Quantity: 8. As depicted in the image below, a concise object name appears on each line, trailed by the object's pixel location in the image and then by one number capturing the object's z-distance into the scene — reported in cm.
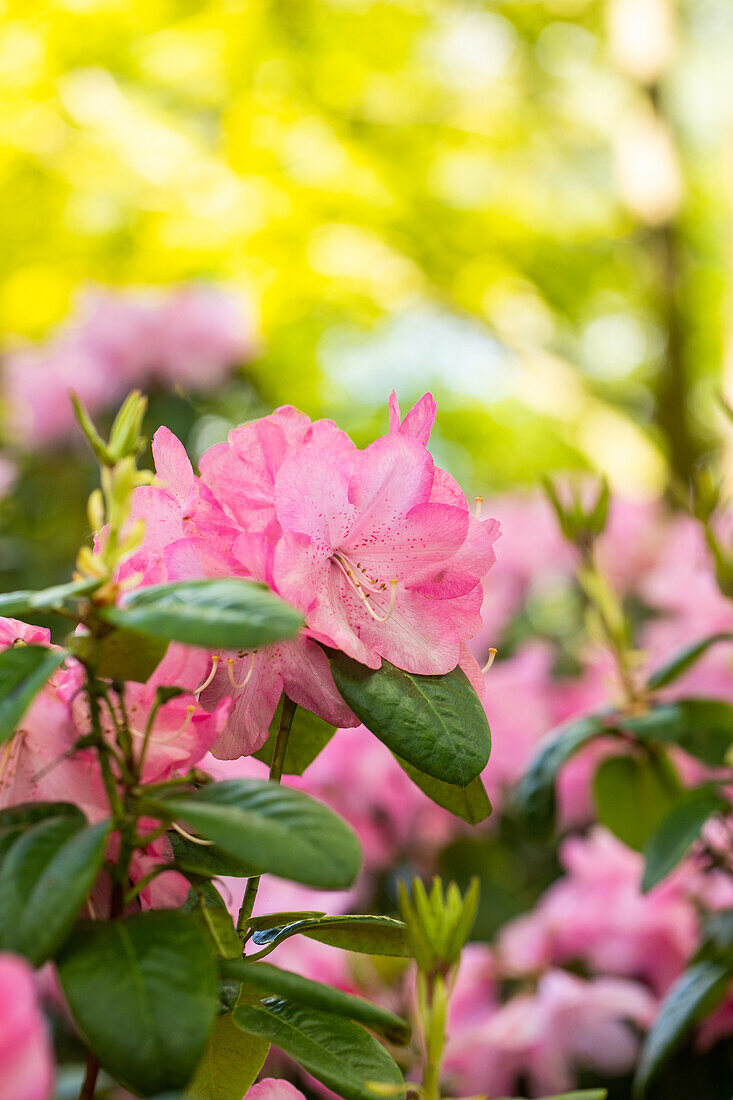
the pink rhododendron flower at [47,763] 98
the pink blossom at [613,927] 144
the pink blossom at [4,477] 177
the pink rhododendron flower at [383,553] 101
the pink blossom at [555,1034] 130
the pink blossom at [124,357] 279
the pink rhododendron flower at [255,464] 101
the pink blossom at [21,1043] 89
